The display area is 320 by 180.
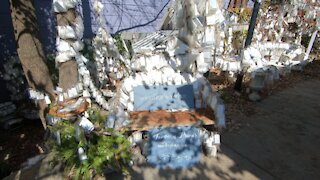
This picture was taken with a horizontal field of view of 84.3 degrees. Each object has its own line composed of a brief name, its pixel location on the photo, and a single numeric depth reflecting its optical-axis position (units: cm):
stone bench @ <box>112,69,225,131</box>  308
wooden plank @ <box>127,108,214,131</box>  307
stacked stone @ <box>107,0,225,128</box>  298
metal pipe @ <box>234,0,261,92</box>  458
